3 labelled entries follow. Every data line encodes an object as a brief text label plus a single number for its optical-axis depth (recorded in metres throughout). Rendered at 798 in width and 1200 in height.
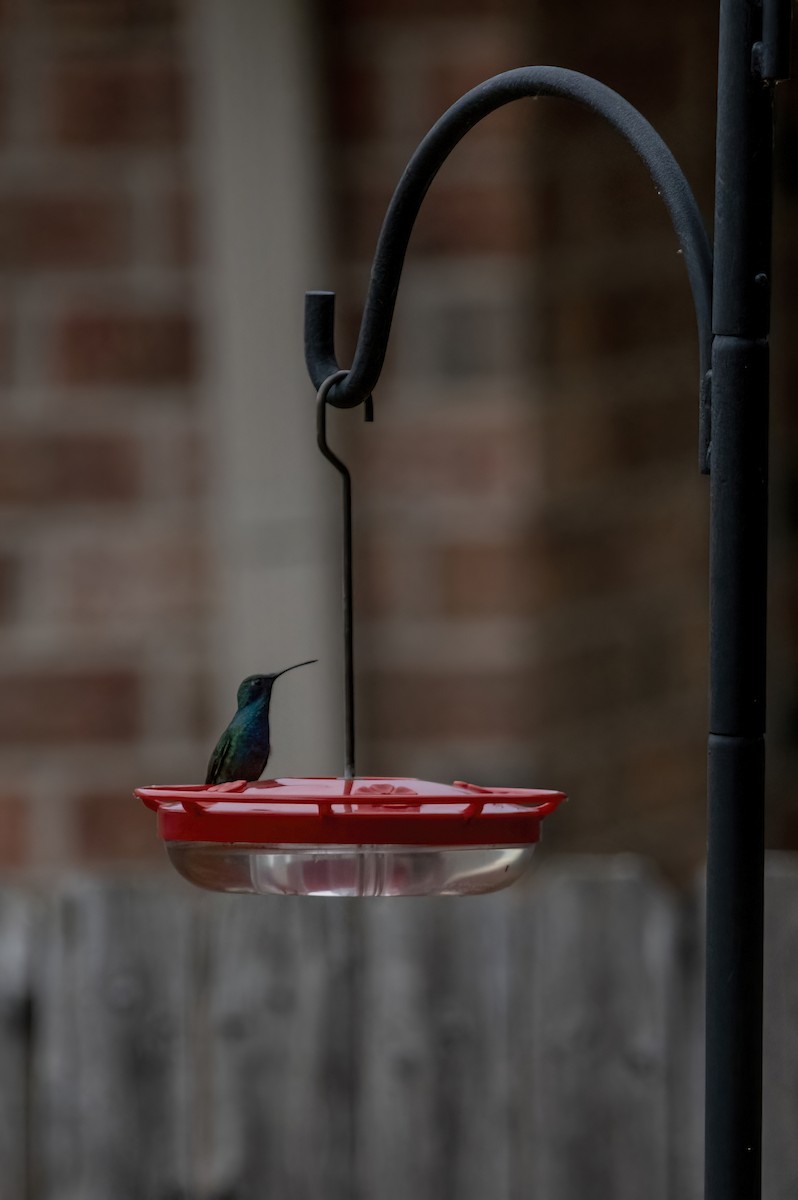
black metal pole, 11.74
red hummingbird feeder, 11.84
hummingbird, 12.01
